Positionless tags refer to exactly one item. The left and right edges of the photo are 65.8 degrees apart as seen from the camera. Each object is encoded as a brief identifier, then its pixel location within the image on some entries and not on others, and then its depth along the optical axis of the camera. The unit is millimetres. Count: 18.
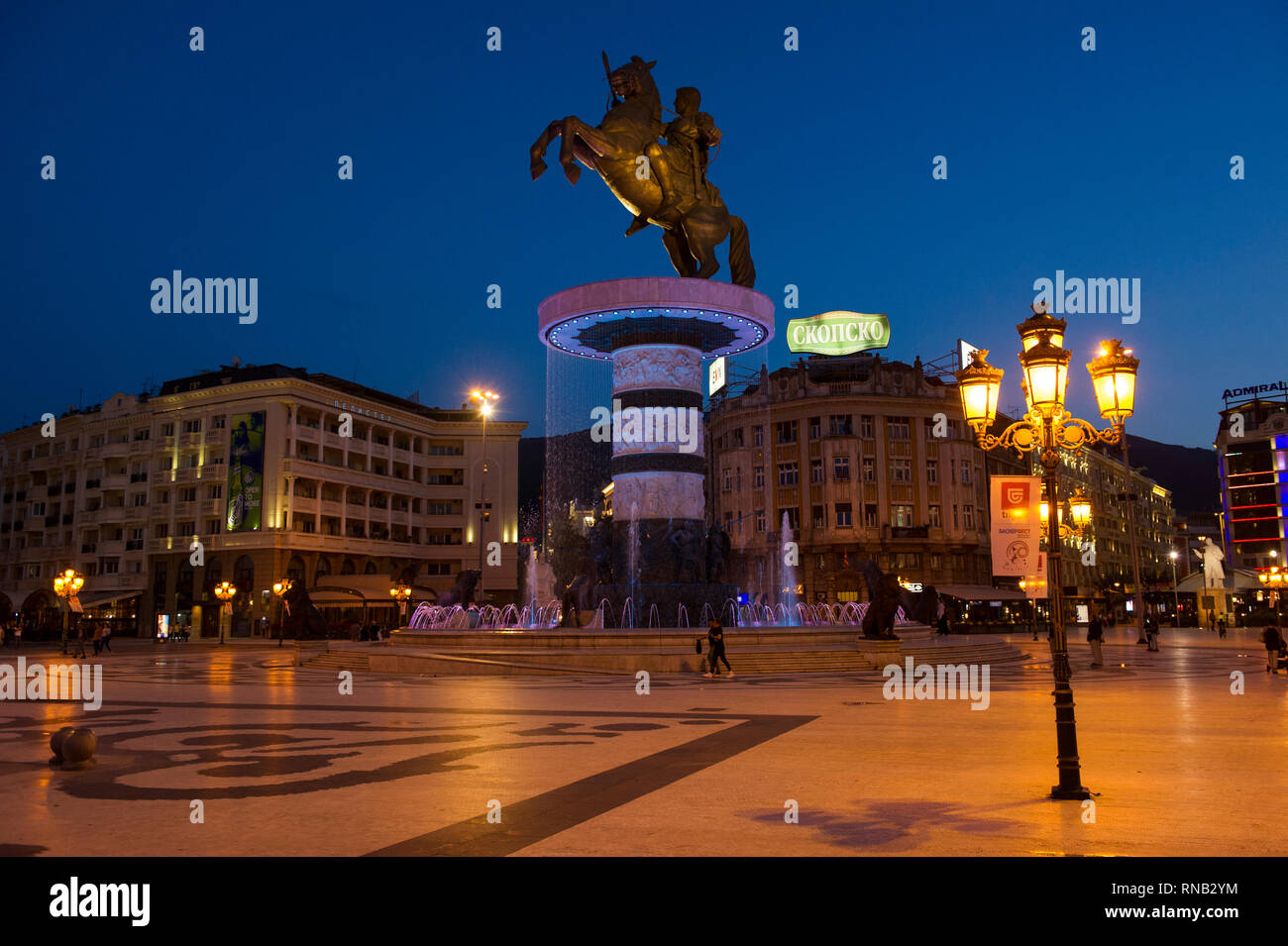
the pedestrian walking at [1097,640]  27203
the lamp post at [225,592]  56103
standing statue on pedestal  58562
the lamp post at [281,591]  55644
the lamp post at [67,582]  39969
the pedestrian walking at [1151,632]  35344
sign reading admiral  104969
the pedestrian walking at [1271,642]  23859
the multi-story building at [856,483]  67000
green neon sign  73750
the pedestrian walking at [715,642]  22672
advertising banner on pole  12148
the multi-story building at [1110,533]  93062
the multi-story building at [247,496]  66312
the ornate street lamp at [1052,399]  9195
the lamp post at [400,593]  60406
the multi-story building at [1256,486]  95250
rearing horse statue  29594
